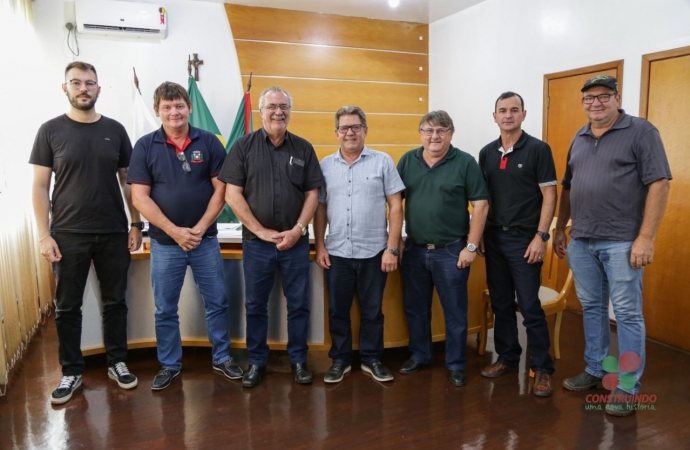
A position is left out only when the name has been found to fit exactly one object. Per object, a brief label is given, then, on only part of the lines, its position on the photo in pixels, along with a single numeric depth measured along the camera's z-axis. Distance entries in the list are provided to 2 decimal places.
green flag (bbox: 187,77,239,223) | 4.61
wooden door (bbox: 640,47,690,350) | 3.19
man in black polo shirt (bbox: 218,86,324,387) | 2.54
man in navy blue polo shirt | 2.54
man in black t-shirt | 2.48
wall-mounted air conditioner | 4.31
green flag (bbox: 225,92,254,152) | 4.73
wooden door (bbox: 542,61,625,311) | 3.88
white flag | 4.34
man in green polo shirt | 2.58
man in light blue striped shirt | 2.59
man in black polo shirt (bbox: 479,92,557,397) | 2.51
